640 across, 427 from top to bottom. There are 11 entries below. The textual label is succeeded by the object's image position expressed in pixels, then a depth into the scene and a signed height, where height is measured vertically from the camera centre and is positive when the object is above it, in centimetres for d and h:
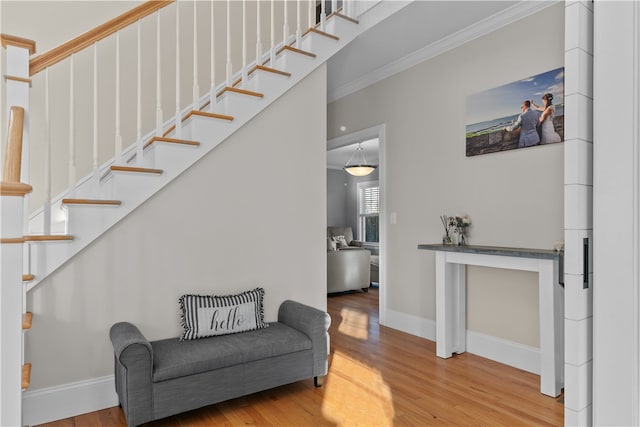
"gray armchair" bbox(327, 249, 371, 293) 596 -91
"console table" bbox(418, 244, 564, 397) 255 -62
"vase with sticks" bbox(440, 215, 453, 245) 345 -14
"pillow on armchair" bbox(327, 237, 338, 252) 628 -55
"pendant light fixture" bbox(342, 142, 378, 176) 761 +81
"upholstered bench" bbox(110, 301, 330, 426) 204 -89
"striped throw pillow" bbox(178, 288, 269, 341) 255 -69
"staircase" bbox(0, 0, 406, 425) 110 +36
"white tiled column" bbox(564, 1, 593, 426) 85 +2
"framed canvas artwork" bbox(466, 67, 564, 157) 284 +75
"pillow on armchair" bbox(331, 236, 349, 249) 713 -56
